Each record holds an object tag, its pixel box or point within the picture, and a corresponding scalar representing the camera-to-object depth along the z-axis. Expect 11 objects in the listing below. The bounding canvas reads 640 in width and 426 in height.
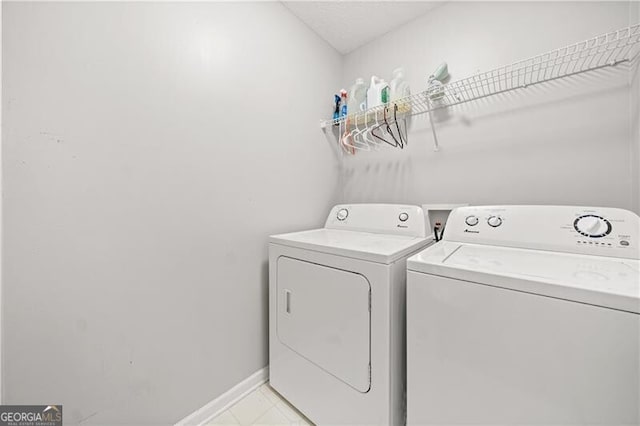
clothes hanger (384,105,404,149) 1.75
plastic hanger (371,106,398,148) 1.65
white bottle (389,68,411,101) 1.65
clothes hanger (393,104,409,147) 1.72
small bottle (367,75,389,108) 1.62
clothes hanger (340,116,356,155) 1.77
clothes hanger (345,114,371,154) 1.81
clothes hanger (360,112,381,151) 1.91
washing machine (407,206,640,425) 0.60
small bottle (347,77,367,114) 1.83
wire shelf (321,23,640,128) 1.10
